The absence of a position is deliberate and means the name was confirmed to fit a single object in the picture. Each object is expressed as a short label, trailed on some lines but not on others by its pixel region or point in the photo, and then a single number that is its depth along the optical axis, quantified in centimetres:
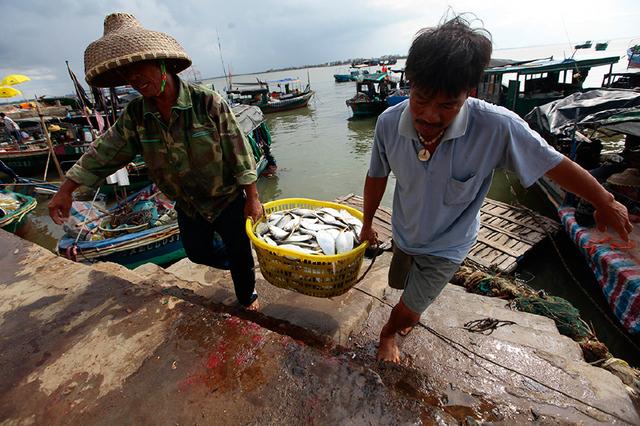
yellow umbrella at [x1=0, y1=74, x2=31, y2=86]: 1018
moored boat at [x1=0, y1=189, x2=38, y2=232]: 809
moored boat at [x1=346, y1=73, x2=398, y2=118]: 2409
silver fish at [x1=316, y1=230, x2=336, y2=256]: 235
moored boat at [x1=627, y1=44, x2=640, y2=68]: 2342
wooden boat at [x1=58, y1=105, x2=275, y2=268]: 614
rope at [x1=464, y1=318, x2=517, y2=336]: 285
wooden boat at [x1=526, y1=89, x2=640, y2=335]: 441
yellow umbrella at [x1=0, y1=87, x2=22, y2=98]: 1009
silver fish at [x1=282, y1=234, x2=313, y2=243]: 242
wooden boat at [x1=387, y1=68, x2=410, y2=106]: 1997
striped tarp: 423
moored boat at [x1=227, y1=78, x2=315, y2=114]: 2923
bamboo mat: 584
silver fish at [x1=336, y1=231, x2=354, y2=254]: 237
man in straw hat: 197
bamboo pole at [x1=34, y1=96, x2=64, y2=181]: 965
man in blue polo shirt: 142
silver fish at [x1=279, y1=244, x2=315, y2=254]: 227
